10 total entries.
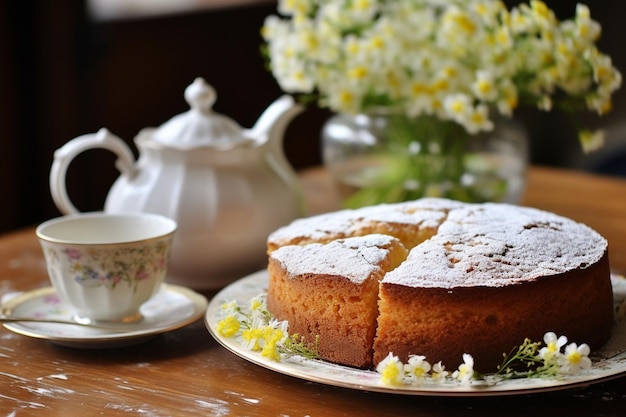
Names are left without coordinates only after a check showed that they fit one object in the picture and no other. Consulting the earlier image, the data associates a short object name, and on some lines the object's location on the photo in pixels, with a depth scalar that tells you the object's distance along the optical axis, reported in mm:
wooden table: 809
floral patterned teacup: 904
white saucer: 893
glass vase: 1166
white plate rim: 784
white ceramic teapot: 1027
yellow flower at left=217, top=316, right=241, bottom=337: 868
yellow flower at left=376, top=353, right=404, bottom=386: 793
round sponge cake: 816
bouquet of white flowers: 1091
